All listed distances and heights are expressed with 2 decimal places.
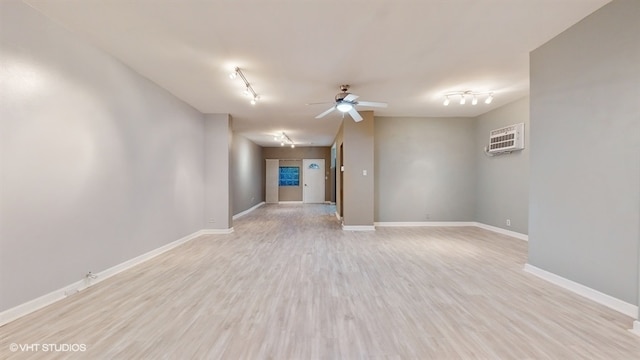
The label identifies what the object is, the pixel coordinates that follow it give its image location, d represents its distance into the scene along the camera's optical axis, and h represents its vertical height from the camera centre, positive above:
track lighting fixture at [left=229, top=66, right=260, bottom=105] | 3.69 +1.46
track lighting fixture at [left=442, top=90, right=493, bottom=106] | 4.80 +1.54
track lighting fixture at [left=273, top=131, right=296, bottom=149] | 9.21 +1.46
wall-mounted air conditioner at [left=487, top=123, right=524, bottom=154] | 5.23 +0.81
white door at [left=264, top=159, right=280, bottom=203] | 12.67 -0.15
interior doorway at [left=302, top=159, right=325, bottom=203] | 12.62 -0.12
